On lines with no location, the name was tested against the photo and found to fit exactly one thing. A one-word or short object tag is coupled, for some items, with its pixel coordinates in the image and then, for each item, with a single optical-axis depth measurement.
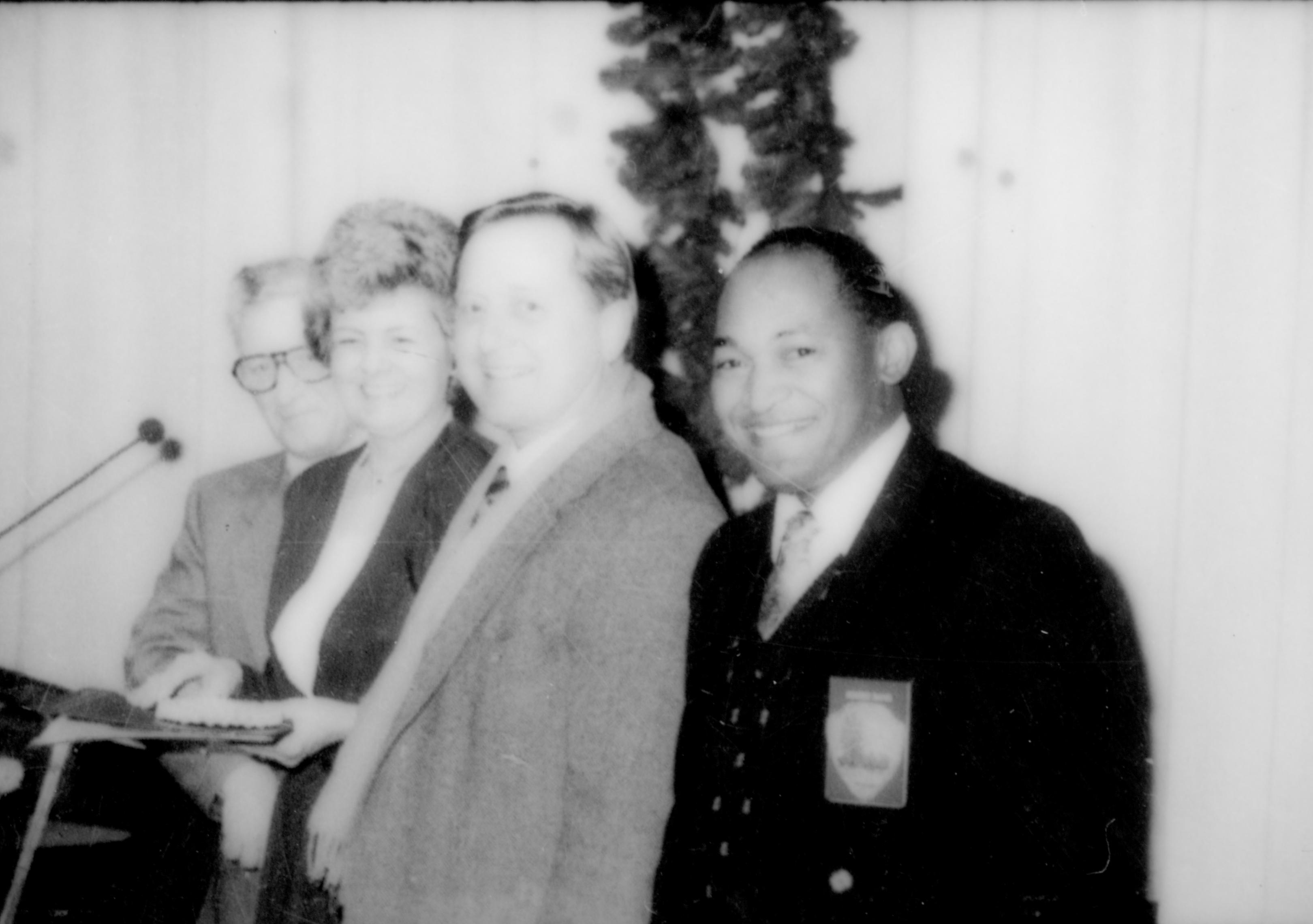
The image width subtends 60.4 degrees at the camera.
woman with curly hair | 1.66
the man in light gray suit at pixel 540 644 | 1.42
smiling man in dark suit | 1.28
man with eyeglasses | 1.69
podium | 1.70
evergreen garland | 1.74
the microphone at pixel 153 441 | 1.88
